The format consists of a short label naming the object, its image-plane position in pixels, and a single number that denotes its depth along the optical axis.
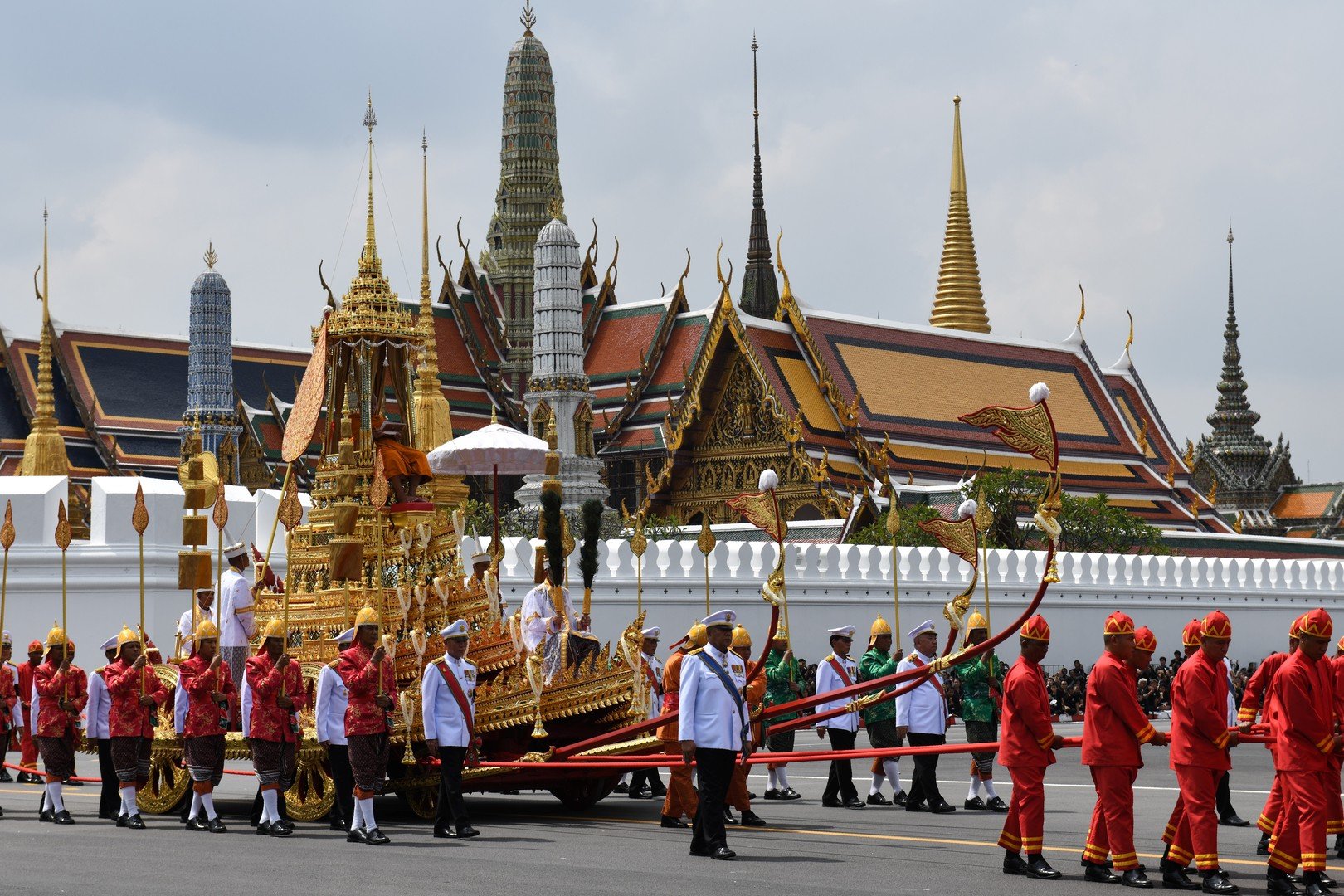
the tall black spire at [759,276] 61.59
